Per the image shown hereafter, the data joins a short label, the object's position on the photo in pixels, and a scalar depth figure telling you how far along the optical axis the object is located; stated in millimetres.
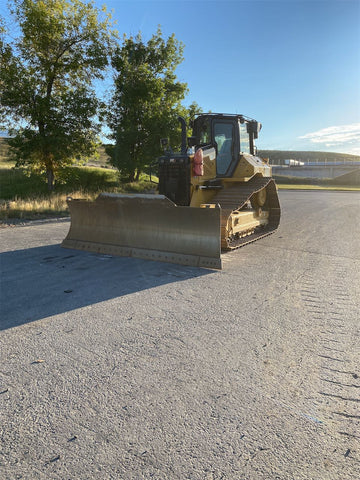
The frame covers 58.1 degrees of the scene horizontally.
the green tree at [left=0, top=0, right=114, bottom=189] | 13562
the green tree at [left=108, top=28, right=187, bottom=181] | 18250
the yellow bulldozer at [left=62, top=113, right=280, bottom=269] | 5512
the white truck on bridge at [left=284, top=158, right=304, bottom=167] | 87781
